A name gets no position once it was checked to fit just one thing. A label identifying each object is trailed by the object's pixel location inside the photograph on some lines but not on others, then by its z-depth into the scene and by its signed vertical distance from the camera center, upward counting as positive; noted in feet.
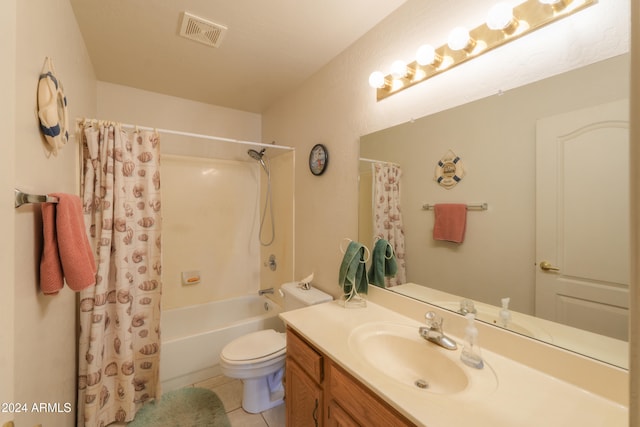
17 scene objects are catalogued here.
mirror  2.75 +0.22
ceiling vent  4.89 +3.62
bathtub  6.35 -3.29
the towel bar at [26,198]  2.38 +0.15
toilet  5.34 -2.99
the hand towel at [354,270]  4.94 -1.06
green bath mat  5.43 -4.30
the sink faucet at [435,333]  3.44 -1.61
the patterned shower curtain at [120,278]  4.98 -1.32
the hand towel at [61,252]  2.91 -0.43
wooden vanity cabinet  2.83 -2.29
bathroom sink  2.99 -1.87
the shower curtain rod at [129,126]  5.04 +1.84
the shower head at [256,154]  8.98 +2.09
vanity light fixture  3.01 +2.38
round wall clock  6.28 +1.38
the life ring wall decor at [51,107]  3.07 +1.33
